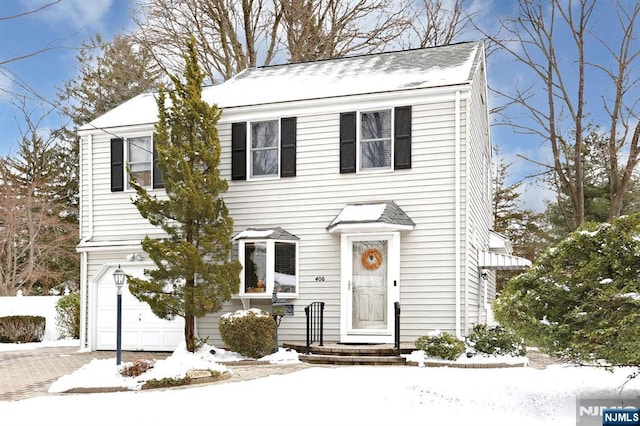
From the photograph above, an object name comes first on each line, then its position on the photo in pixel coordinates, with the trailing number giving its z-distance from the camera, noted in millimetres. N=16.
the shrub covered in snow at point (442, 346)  11617
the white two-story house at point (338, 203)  12891
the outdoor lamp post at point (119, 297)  10622
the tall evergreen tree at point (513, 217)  29844
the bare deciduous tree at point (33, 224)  23984
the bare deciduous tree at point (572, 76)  20250
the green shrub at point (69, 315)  19297
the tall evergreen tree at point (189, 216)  12906
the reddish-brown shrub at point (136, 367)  10094
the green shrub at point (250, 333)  12516
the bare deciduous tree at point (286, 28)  25156
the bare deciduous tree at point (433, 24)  25375
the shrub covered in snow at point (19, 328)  18750
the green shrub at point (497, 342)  12008
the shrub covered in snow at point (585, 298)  7355
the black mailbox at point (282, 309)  13195
